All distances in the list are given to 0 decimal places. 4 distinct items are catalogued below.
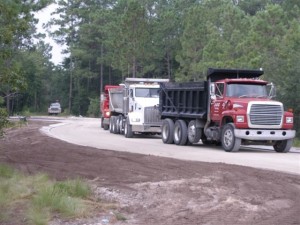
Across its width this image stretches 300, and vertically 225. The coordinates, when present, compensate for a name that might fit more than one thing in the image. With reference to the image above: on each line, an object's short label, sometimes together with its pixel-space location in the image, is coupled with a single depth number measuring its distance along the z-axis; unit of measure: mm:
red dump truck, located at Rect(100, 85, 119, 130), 39356
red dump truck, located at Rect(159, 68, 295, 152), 21953
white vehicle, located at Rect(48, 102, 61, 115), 80962
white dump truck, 30969
